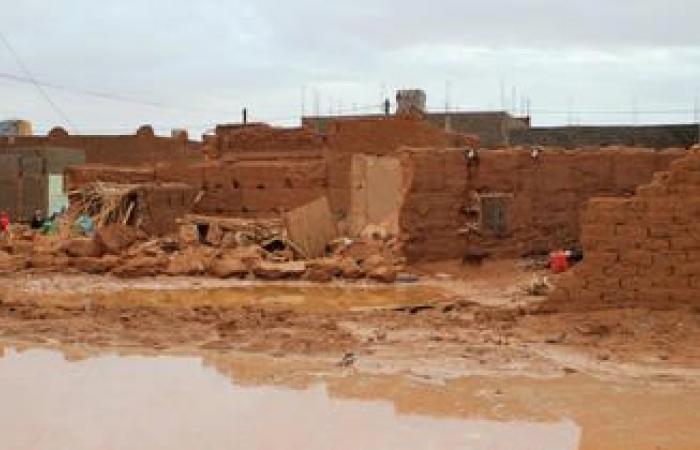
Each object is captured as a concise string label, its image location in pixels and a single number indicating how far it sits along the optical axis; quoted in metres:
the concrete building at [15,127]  38.69
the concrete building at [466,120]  26.84
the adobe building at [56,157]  24.50
